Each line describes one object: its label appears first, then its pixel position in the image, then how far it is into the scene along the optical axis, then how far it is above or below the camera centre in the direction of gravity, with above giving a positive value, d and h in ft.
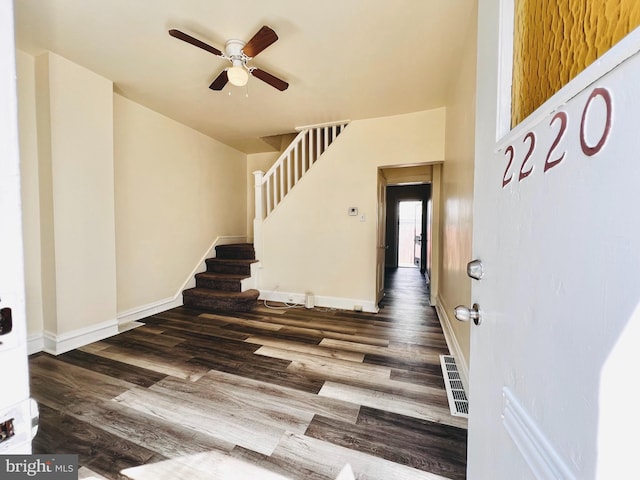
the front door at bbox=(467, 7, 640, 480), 0.92 -0.25
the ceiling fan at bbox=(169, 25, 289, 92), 5.62 +4.52
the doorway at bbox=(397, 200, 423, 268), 26.58 +0.06
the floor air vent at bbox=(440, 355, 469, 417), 4.96 -3.55
